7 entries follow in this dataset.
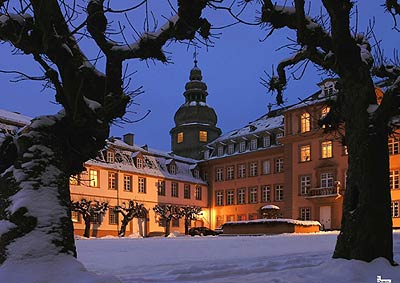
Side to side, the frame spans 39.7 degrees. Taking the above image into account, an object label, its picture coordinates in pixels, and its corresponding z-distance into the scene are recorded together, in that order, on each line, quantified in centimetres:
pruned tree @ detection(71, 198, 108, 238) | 4172
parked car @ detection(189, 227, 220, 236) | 4527
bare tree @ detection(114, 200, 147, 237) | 4278
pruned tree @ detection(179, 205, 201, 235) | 5453
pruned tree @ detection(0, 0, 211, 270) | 638
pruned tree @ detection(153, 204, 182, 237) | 5350
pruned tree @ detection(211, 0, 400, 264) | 888
